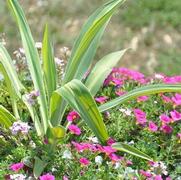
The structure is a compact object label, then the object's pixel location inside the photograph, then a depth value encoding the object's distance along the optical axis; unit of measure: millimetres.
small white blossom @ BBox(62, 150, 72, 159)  2826
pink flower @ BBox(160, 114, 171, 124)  3158
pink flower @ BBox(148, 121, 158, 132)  3119
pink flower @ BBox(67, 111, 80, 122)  3154
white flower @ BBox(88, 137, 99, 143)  3004
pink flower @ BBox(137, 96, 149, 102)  3436
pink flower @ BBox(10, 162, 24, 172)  2773
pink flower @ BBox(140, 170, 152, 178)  2812
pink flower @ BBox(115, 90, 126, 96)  3525
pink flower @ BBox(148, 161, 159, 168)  2828
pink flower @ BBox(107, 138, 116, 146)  2992
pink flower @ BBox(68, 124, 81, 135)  3010
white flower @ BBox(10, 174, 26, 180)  2667
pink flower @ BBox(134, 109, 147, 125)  3146
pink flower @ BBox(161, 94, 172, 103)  3391
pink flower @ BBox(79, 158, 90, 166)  2789
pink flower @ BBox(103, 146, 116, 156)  2898
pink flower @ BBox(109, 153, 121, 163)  2889
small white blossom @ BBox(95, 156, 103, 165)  2878
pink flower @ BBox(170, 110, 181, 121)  3170
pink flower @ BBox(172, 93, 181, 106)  3331
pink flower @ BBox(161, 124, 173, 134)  3143
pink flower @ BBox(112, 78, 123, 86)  3590
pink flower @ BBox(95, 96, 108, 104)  3412
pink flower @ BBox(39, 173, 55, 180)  2691
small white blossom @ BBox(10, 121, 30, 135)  2852
